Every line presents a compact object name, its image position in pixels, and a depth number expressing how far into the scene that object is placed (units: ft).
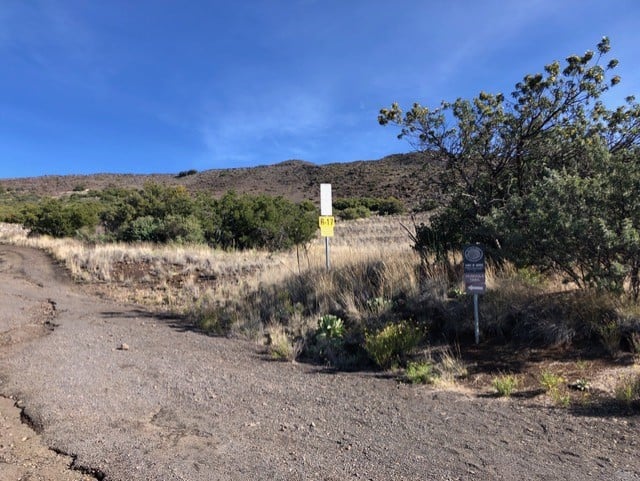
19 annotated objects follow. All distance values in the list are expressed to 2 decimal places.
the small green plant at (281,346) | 22.27
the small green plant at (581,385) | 15.92
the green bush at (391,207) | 153.69
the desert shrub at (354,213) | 141.90
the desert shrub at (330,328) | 23.25
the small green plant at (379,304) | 25.36
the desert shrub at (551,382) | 15.79
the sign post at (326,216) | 33.88
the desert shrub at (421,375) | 17.84
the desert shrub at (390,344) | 20.16
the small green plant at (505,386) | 16.03
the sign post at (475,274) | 20.75
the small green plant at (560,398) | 14.85
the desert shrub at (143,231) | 75.77
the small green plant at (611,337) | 17.99
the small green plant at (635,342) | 17.57
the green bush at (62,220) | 94.99
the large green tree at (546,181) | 19.58
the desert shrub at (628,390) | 14.43
